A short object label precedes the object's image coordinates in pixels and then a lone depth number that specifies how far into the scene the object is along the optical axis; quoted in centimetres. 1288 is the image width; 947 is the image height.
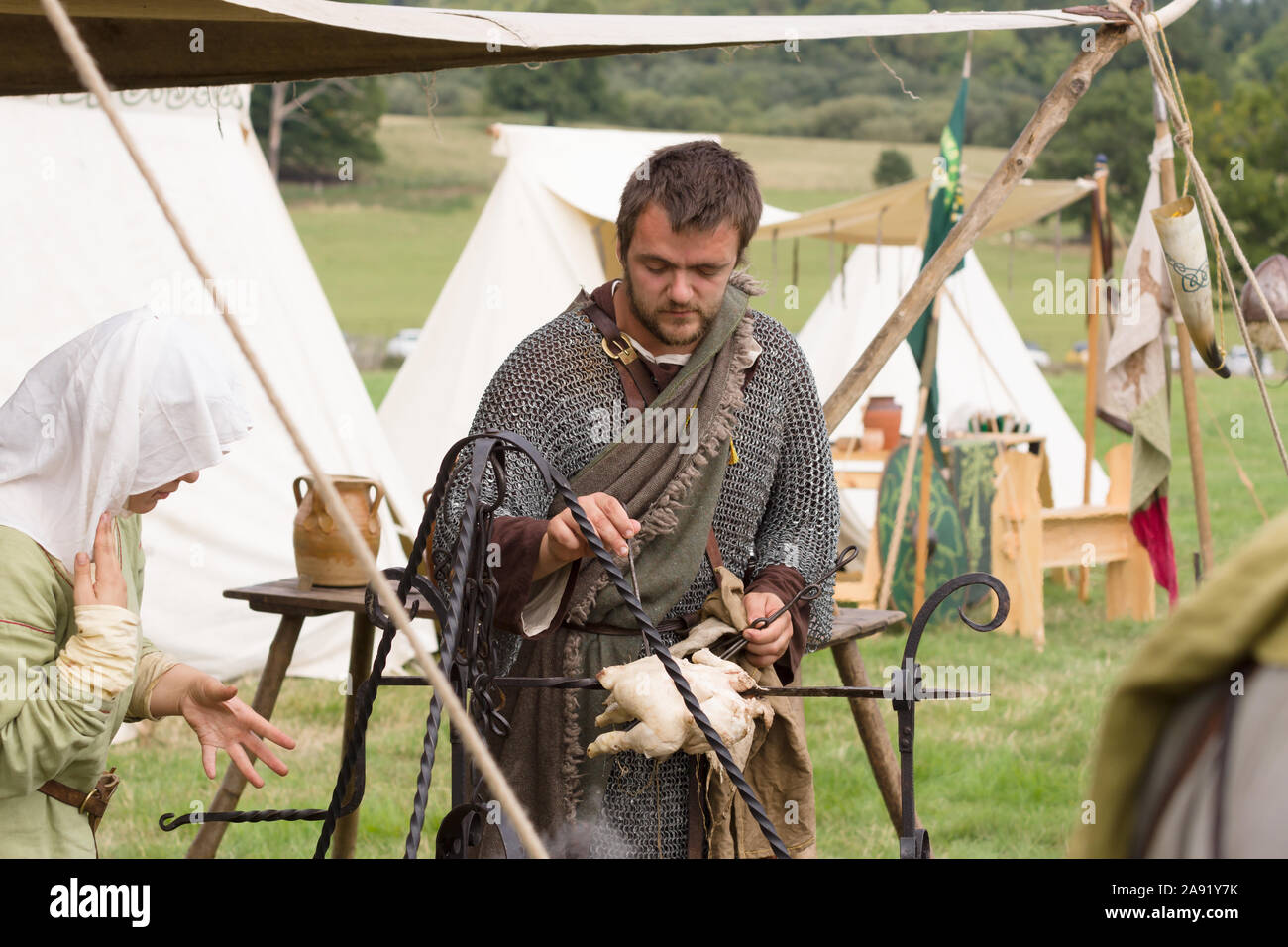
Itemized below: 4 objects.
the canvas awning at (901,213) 667
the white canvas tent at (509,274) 717
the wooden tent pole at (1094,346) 661
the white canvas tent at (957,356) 834
